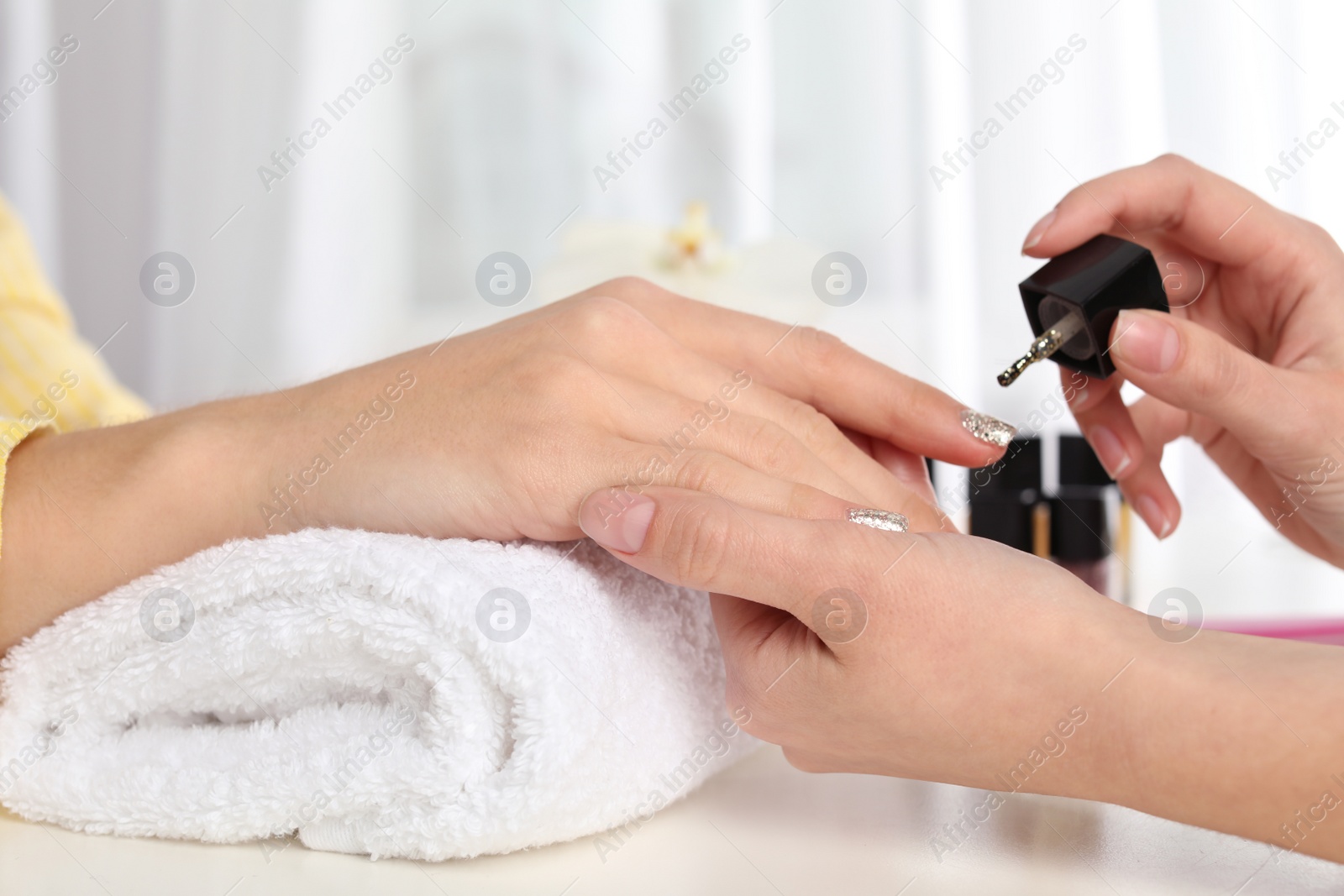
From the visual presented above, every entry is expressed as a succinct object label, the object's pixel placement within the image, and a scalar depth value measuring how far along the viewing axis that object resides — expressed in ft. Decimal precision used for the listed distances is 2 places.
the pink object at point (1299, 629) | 2.68
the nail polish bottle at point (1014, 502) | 3.48
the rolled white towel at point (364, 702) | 1.53
